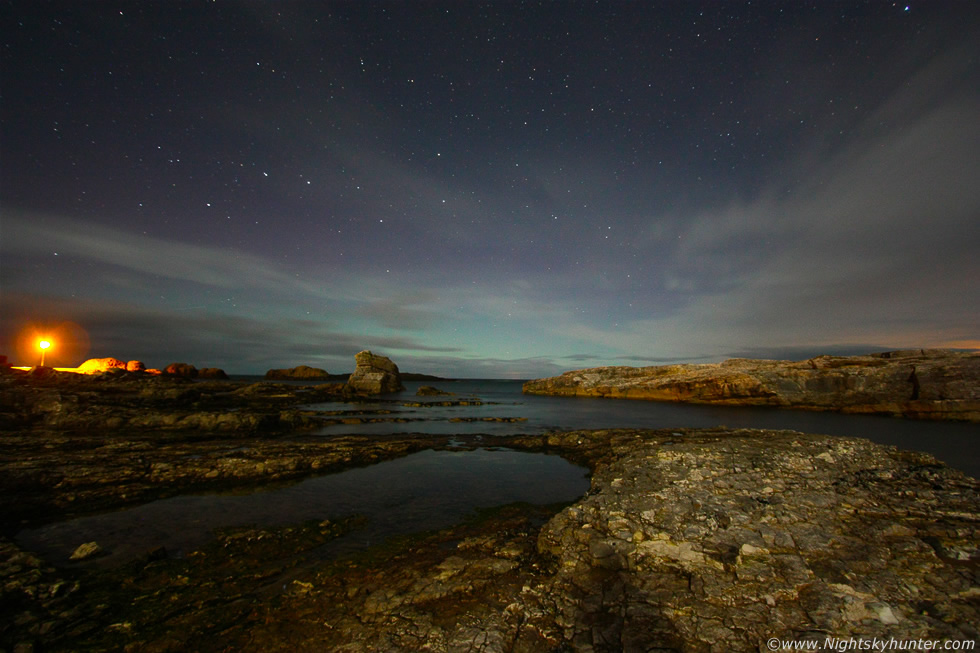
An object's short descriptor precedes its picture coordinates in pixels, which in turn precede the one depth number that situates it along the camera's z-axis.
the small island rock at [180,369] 120.62
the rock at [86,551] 9.13
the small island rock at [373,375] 84.62
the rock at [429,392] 83.32
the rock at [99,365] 84.00
